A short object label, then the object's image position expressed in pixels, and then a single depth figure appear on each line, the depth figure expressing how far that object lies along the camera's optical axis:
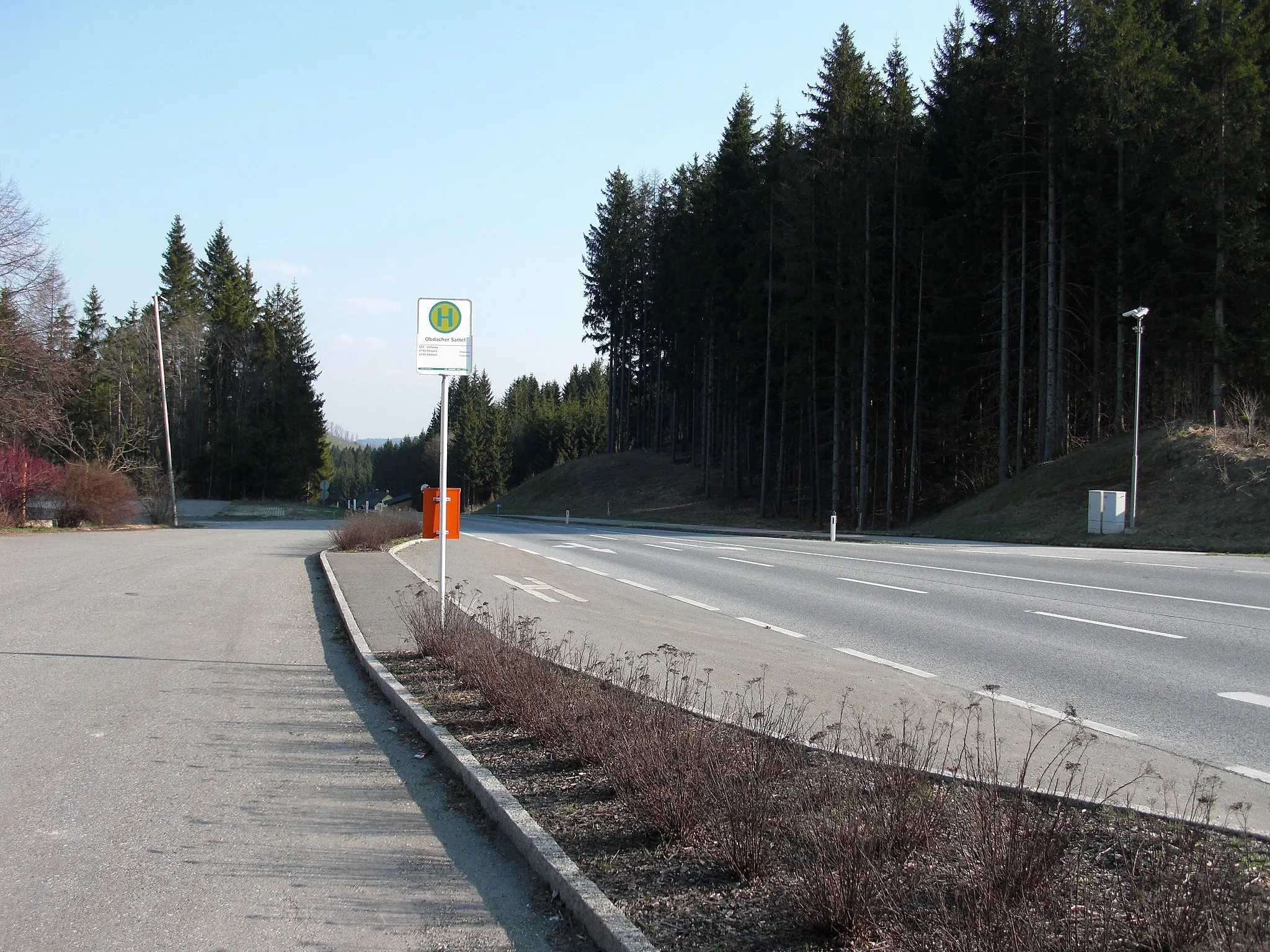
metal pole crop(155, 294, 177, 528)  38.53
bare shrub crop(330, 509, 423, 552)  22.77
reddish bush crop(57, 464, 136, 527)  34.78
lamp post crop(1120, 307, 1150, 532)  26.20
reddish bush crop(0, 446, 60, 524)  32.78
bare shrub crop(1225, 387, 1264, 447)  28.19
